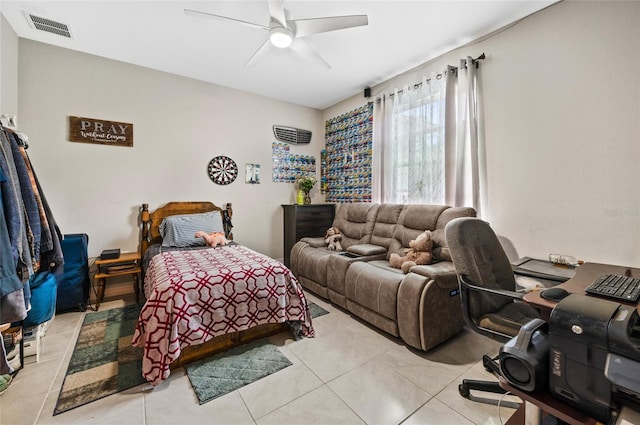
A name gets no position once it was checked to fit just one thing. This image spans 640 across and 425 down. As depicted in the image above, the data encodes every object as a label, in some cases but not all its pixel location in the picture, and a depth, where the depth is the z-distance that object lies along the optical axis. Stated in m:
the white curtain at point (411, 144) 2.98
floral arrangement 4.41
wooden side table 2.81
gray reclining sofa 2.04
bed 1.73
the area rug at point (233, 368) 1.67
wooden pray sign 2.92
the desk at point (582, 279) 1.06
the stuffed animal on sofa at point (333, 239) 3.49
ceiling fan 1.98
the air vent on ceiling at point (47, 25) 2.36
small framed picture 4.05
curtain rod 2.62
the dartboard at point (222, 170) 3.75
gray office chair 1.49
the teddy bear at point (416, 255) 2.47
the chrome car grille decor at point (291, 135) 4.31
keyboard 1.07
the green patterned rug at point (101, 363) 1.62
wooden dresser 3.98
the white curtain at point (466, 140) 2.65
